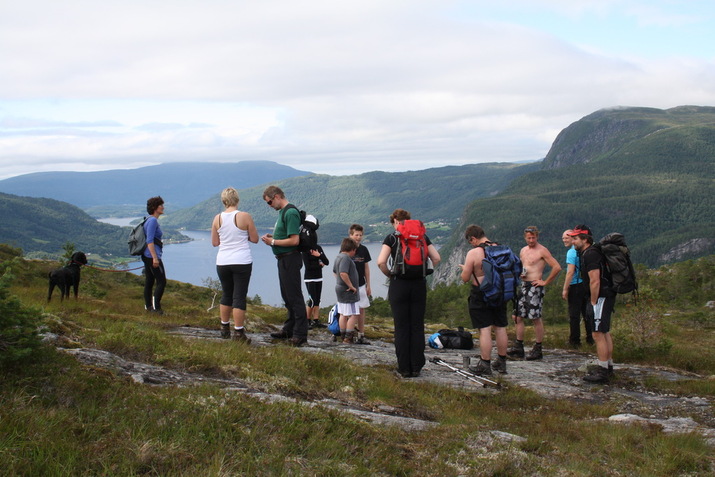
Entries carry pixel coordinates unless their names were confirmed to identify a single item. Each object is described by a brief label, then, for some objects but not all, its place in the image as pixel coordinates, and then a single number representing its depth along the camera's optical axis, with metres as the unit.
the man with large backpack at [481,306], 9.60
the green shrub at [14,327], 4.77
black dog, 12.94
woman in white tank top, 9.81
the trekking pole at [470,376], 9.06
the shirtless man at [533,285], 12.12
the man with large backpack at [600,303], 9.70
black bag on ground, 13.44
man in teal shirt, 12.88
